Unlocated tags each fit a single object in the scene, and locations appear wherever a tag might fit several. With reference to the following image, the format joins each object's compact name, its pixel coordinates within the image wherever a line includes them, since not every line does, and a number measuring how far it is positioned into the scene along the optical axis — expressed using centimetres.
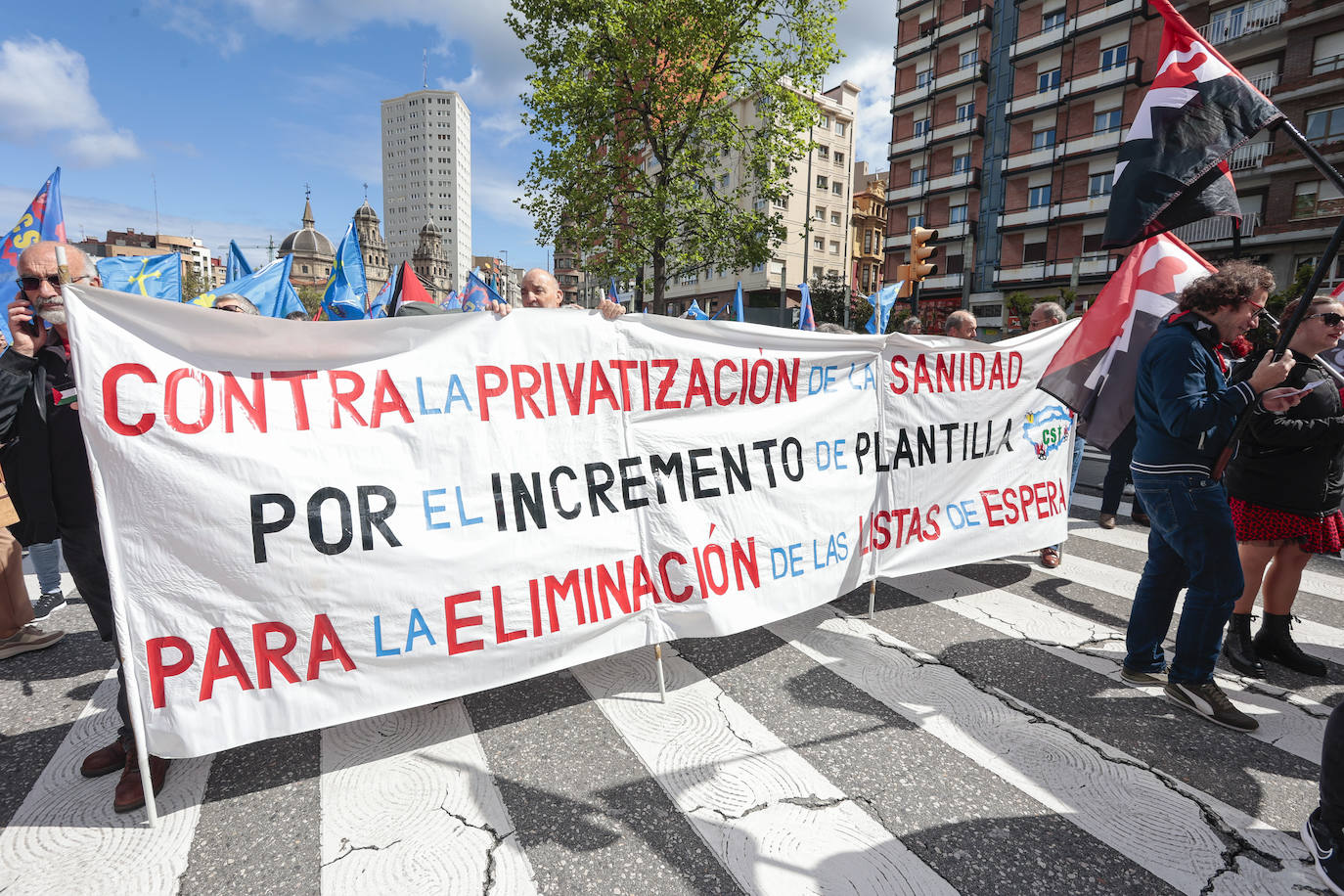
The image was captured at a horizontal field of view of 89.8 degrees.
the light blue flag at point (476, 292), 969
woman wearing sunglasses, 330
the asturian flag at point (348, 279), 856
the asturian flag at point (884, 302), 977
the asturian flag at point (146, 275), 729
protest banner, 238
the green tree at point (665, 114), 1725
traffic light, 1086
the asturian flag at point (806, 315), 1185
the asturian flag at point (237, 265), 891
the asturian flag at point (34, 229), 611
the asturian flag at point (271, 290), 713
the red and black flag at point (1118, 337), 384
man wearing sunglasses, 268
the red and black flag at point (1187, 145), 339
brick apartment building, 2789
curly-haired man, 288
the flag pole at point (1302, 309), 273
